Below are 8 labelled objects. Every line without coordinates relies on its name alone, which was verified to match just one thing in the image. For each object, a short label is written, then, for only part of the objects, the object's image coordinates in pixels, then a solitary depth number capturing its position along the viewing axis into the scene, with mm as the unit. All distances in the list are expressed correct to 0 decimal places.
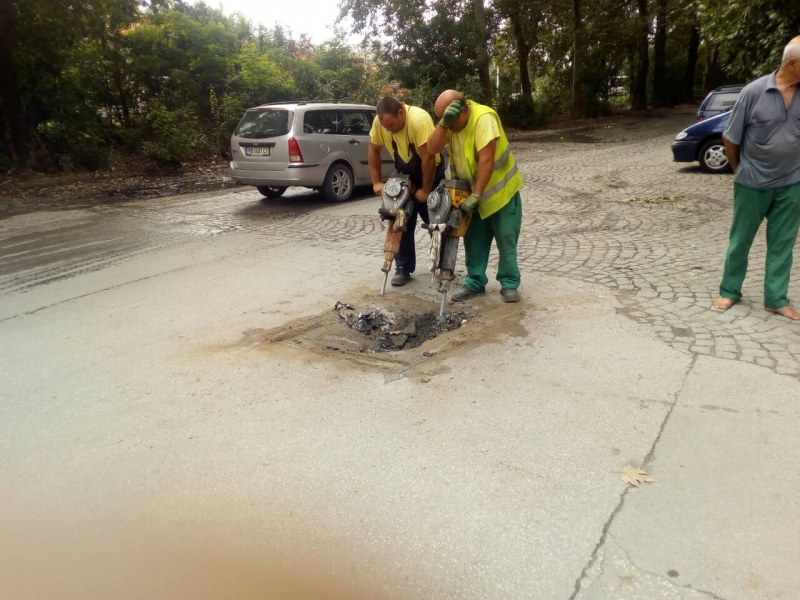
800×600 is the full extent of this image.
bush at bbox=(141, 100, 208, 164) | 14898
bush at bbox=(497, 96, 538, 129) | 23375
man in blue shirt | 4139
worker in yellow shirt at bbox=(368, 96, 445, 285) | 5145
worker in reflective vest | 4590
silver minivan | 10297
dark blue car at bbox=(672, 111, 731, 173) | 10977
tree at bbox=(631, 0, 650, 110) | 26297
